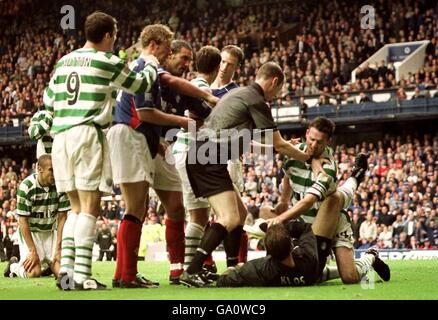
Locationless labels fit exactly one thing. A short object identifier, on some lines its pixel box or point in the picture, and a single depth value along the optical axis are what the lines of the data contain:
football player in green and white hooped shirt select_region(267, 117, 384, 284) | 16.23
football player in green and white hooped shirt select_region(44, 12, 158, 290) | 15.08
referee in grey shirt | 15.52
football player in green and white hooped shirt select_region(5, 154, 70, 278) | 20.97
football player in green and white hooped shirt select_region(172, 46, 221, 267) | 17.55
